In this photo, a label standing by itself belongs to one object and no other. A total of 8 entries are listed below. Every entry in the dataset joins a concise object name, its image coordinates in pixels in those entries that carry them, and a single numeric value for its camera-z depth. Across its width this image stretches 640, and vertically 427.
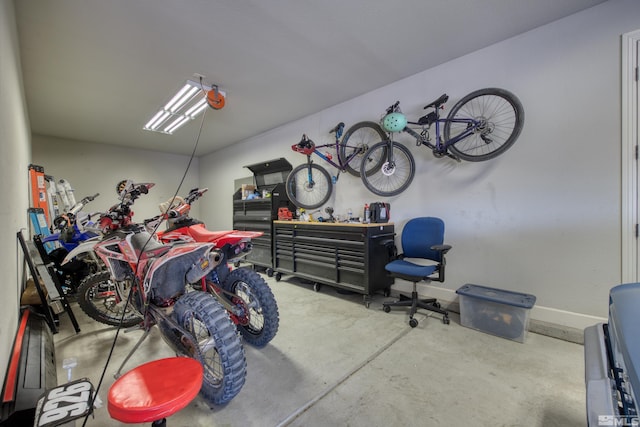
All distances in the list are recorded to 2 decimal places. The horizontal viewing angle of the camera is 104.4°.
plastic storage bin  2.08
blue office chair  2.41
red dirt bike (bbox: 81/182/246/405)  1.31
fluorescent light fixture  3.30
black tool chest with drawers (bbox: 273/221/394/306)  2.88
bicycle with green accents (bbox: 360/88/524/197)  2.42
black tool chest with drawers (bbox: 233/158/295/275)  4.15
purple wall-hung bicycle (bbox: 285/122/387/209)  3.44
